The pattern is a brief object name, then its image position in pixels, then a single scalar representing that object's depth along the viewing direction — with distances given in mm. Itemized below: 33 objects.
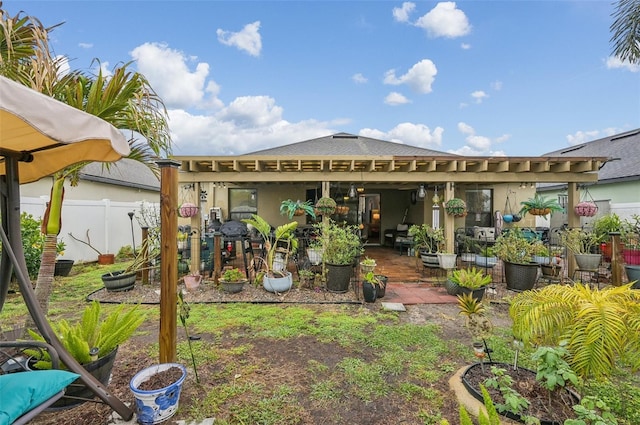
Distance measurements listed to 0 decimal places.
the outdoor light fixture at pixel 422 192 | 8462
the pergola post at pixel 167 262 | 2457
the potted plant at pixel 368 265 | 5609
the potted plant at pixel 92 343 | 2158
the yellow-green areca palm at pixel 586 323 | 1895
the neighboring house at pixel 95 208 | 7805
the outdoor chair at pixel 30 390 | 1442
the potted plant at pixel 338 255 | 5551
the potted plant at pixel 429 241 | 6676
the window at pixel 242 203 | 10766
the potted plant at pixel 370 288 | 5016
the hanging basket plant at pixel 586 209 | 6508
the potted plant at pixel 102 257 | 8281
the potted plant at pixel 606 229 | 8281
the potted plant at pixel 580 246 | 5938
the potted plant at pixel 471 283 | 4879
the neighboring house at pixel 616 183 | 10203
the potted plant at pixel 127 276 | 5410
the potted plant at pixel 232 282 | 5527
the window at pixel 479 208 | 10617
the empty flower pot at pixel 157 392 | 2027
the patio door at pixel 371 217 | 12338
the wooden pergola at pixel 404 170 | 6367
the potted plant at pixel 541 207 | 7492
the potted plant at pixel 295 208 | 6798
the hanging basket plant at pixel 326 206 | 6227
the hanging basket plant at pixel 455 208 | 6441
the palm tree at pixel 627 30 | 6012
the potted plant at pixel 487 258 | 6297
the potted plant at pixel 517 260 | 5473
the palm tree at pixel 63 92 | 2631
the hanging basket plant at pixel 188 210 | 6195
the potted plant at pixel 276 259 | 5539
